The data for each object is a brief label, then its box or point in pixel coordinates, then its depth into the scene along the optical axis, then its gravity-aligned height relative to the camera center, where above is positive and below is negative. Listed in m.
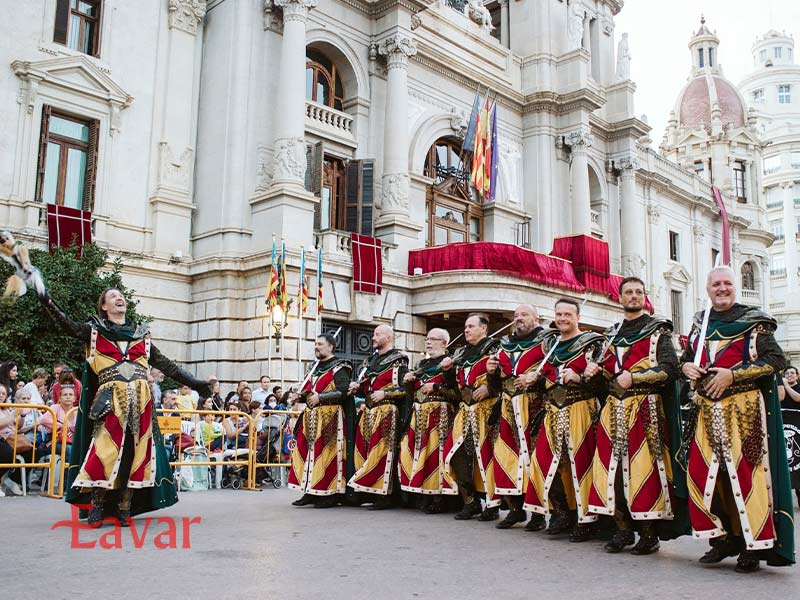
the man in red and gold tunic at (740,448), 5.31 -0.18
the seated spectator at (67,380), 11.88 +0.50
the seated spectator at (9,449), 9.80 -0.47
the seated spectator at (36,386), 11.45 +0.41
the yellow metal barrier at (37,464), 9.71 -0.60
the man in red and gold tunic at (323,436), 9.04 -0.23
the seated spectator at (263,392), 15.56 +0.48
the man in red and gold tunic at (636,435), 6.01 -0.12
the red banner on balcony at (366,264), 19.59 +3.83
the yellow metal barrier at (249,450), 11.45 -0.53
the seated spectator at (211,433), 11.89 -0.28
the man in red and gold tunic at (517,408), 7.32 +0.10
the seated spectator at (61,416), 10.48 -0.05
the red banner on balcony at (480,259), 20.77 +4.26
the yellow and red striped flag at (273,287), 17.16 +2.81
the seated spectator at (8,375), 11.79 +0.56
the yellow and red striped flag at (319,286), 17.86 +2.96
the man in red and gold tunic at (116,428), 6.95 -0.13
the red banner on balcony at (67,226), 16.64 +4.00
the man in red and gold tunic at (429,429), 8.63 -0.13
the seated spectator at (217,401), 13.37 +0.23
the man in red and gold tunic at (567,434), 6.63 -0.12
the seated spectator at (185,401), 12.92 +0.22
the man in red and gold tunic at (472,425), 7.97 -0.07
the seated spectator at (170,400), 12.41 +0.22
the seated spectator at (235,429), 12.01 -0.23
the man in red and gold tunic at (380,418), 8.95 -0.02
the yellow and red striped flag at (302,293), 17.33 +2.72
